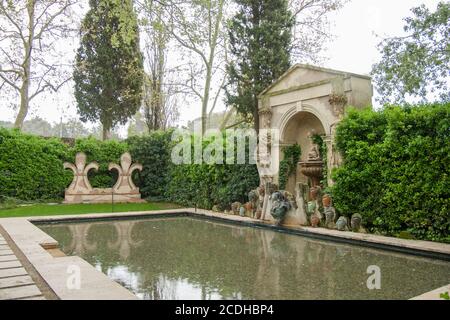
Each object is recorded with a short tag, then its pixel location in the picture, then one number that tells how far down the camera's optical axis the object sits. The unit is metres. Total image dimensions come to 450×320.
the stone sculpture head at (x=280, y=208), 9.17
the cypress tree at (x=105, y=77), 21.00
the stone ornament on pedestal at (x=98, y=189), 14.85
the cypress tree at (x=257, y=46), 15.20
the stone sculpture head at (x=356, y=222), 8.10
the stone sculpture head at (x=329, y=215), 8.64
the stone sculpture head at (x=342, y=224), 8.30
